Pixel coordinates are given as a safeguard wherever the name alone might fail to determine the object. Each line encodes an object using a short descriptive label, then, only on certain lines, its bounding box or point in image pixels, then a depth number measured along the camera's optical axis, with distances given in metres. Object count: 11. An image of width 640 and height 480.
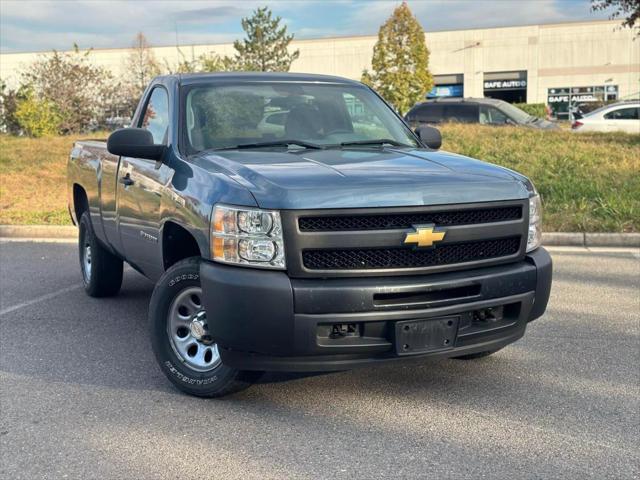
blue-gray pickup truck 3.67
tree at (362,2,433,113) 37.81
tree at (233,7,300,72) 39.91
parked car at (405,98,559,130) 20.75
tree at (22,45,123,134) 25.09
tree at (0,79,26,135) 25.56
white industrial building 55.69
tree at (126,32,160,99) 36.66
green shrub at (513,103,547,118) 42.15
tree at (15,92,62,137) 23.25
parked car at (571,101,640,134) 21.55
